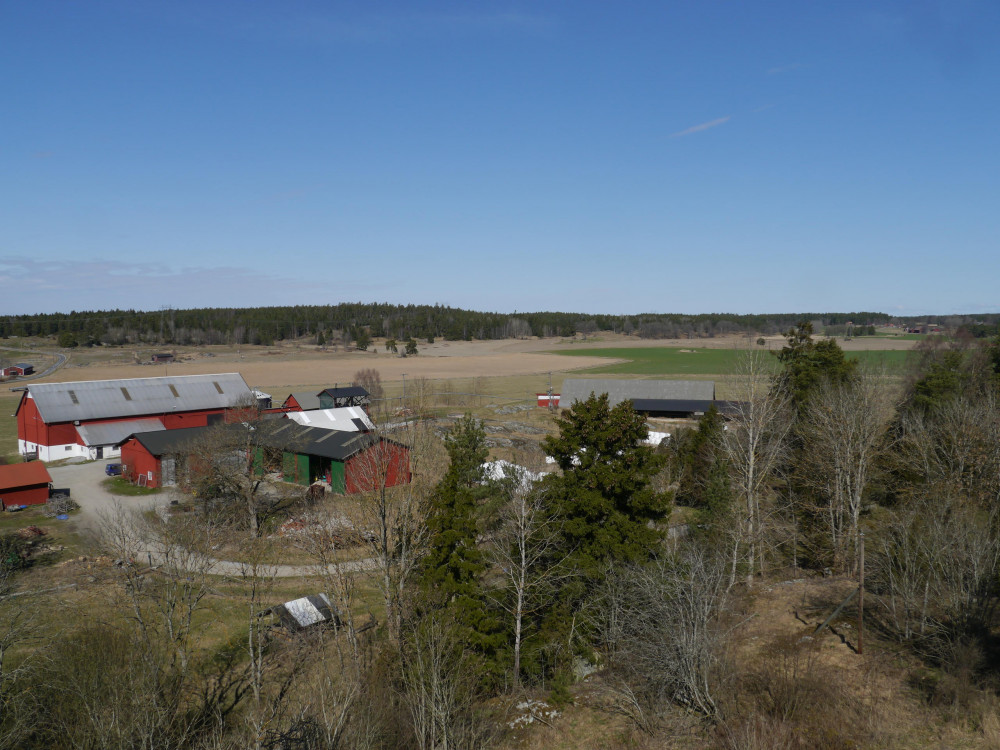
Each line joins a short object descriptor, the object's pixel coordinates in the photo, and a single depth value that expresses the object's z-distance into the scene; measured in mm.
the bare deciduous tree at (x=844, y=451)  33781
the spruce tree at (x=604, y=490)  23625
